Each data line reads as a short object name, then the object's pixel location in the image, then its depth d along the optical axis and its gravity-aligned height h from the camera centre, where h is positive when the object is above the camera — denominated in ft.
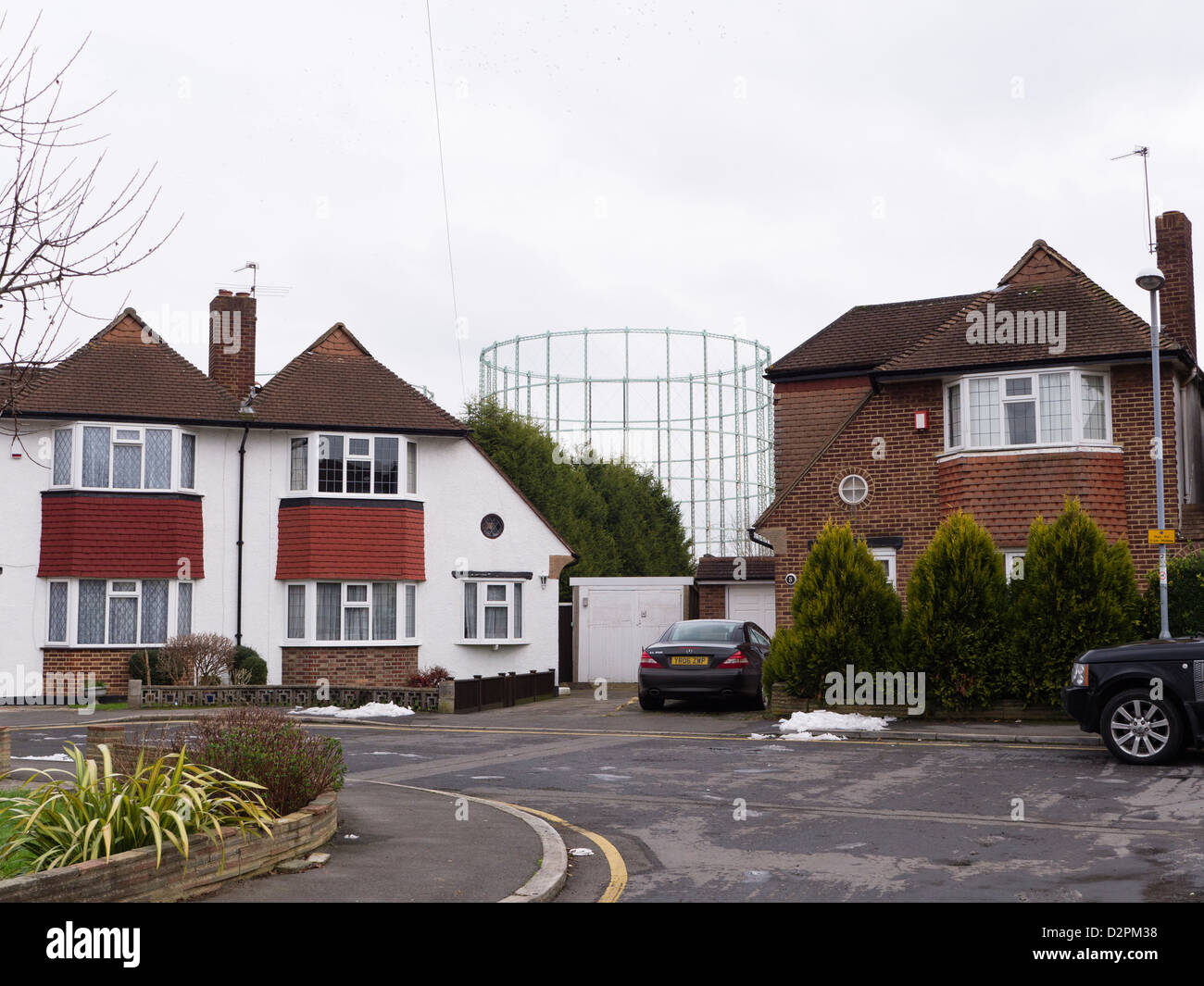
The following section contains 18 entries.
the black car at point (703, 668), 68.54 -4.31
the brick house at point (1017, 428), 70.95 +9.60
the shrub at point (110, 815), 22.34 -4.12
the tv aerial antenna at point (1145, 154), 78.69 +27.42
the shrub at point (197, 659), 83.82 -4.18
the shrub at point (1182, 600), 60.34 -0.76
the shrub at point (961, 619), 62.44 -1.63
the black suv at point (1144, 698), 44.29 -4.13
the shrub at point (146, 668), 84.28 -4.73
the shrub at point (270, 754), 28.45 -3.69
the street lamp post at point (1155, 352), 56.49 +11.46
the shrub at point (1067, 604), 60.75 -0.88
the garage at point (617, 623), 105.81 -2.61
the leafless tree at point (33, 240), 25.23 +7.47
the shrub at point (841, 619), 64.80 -1.58
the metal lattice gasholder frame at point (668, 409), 171.32 +25.49
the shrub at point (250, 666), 86.71 -4.86
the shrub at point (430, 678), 85.05 -5.74
